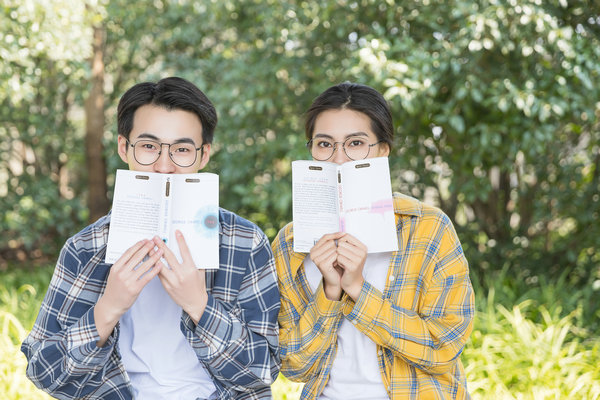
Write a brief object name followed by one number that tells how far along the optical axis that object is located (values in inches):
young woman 79.6
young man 73.4
